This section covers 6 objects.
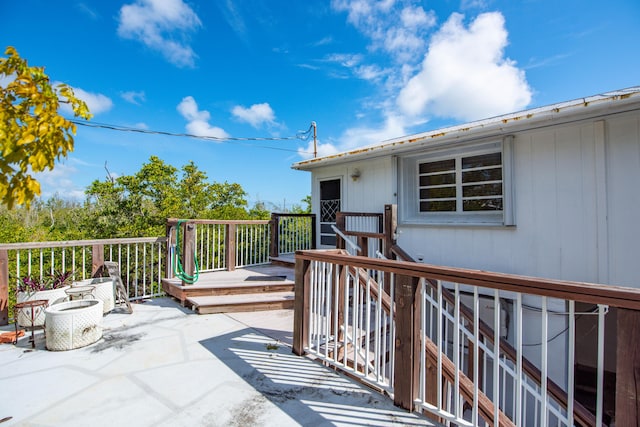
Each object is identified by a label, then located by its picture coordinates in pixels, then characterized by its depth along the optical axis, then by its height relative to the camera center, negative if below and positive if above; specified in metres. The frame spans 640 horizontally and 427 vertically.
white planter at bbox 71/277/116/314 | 3.89 -0.94
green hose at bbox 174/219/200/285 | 4.64 -0.79
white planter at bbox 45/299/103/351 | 2.94 -1.09
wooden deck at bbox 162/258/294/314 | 4.21 -1.16
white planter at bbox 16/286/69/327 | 3.36 -0.95
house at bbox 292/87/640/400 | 3.55 +0.41
